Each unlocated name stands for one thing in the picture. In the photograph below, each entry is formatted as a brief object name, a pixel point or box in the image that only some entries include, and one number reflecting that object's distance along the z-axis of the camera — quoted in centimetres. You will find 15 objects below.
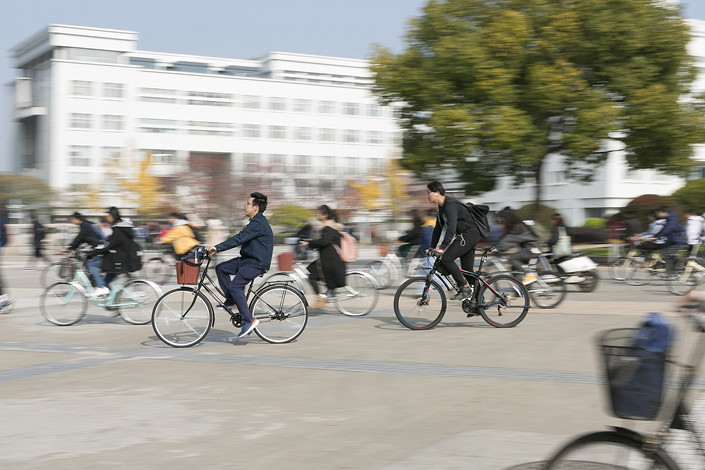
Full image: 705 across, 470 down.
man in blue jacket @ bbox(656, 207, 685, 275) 1862
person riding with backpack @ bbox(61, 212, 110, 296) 1276
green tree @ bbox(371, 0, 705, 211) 2203
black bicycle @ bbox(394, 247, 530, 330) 1109
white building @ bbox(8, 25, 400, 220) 7238
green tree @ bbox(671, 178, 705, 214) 3456
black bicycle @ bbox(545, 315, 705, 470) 314
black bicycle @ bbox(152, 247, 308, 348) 984
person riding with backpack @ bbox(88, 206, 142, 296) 1263
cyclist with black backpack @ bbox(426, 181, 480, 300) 1116
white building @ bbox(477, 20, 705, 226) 5803
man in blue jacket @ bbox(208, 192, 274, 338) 969
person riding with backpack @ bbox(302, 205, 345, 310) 1262
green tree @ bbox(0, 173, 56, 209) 6372
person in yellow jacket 1423
